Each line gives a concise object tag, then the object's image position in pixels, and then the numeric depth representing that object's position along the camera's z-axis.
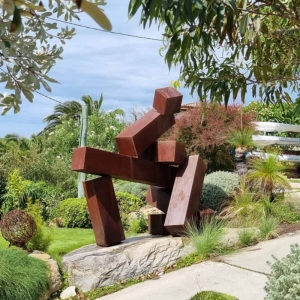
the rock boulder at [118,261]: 6.98
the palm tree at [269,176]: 11.01
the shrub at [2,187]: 16.16
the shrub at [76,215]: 13.09
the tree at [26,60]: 1.92
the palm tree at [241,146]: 13.02
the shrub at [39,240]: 8.21
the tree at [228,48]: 3.15
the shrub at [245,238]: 7.98
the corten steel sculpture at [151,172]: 7.51
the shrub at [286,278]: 3.79
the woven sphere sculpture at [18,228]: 7.94
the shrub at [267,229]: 8.35
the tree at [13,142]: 25.73
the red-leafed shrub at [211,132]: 15.86
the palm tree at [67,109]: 35.09
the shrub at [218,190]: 11.85
